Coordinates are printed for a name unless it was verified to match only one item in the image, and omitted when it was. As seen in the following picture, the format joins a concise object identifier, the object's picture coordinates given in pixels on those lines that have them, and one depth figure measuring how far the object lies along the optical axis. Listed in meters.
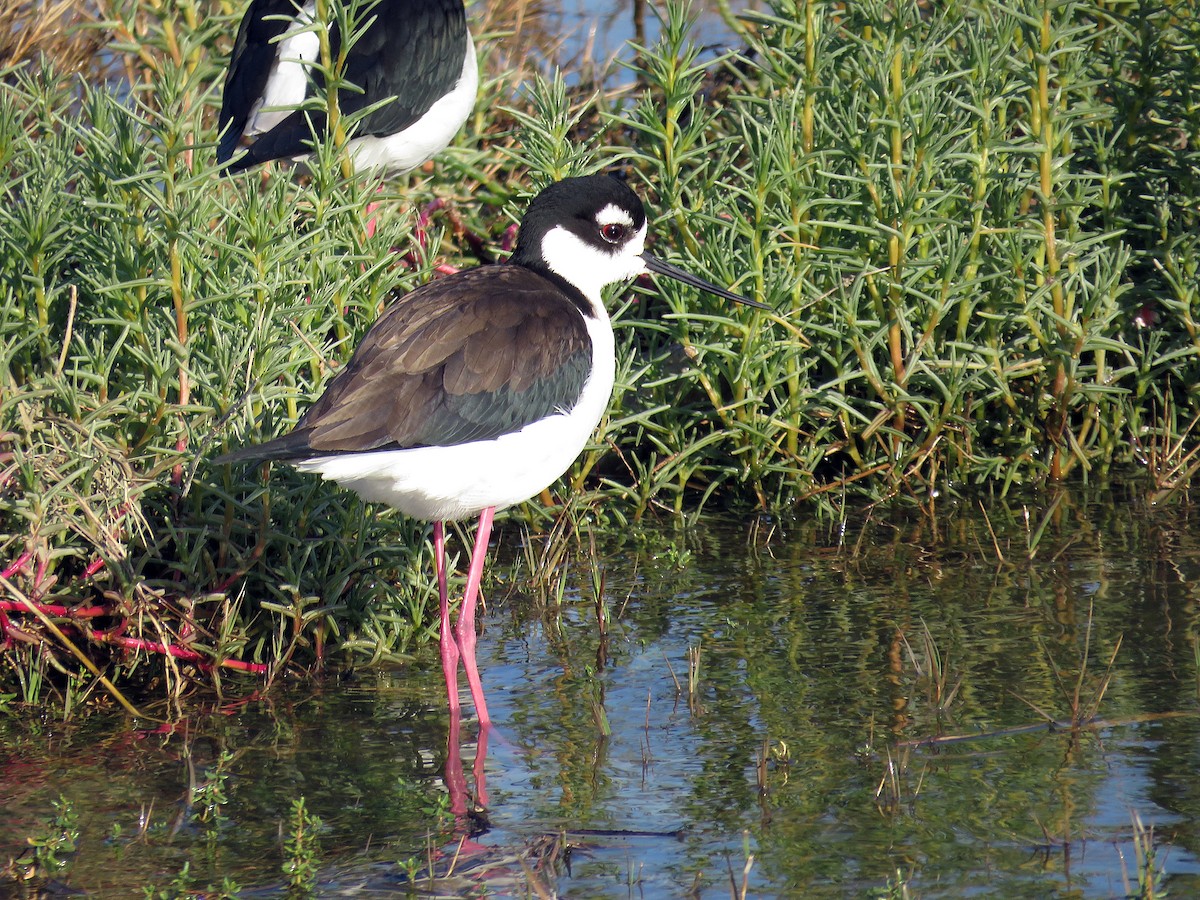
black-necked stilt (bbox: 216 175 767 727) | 7.73
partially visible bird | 12.06
